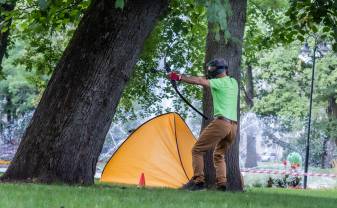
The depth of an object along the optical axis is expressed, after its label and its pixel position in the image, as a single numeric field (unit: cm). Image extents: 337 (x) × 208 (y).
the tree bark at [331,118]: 3951
